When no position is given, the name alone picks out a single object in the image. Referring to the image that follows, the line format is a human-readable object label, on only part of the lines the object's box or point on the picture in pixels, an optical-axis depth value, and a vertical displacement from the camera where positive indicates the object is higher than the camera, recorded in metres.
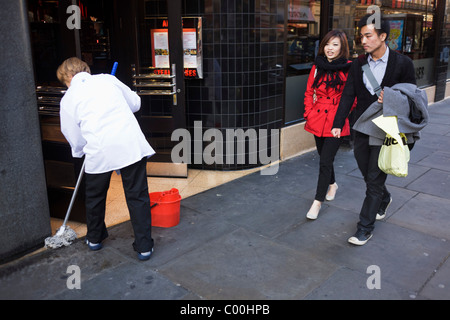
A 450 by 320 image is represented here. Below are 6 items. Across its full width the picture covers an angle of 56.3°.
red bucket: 4.14 -1.53
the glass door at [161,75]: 5.51 -0.35
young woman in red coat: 4.18 -0.50
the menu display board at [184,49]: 5.61 -0.01
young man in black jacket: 3.58 -0.42
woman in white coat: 3.31 -0.70
